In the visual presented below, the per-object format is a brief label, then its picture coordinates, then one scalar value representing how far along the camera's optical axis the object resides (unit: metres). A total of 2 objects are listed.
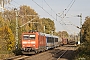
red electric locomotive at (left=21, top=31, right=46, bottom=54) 31.27
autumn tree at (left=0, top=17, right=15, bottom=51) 36.94
